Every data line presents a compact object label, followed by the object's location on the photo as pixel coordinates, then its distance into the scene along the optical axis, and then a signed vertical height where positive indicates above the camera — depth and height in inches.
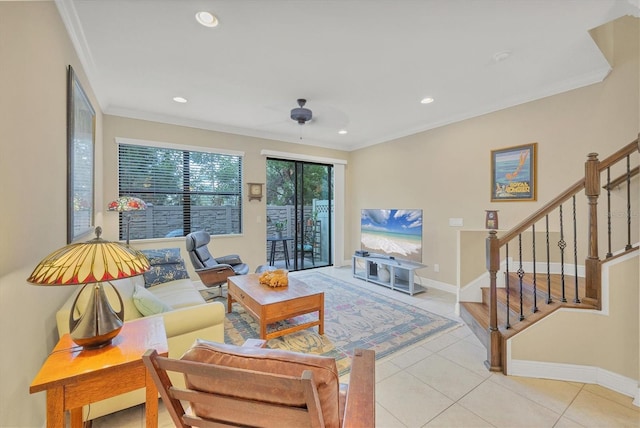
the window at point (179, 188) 157.9 +17.1
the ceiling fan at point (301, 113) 133.8 +51.5
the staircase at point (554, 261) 81.9 -19.2
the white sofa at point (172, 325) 62.9 -29.9
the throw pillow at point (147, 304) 73.7 -25.3
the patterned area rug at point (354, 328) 101.5 -50.2
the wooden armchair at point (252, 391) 30.7 -22.1
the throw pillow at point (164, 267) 126.6 -26.3
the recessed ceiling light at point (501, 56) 96.1 +58.7
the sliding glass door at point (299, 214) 215.8 +0.6
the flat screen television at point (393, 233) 178.9 -13.3
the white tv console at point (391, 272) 165.0 -40.2
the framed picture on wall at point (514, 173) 132.9 +21.7
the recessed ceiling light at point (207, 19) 76.5 +58.2
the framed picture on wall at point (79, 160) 78.5 +19.1
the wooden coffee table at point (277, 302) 98.8 -34.7
